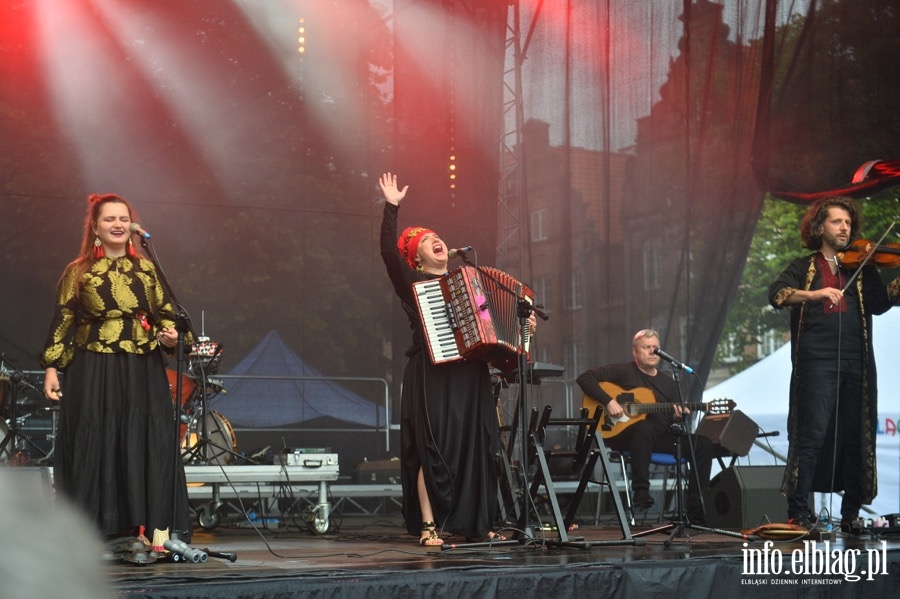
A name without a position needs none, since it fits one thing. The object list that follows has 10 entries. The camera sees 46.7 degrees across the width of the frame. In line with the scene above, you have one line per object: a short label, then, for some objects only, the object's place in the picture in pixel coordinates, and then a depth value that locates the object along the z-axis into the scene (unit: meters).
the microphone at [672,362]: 5.53
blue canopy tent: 9.86
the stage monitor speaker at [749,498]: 6.88
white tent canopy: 9.58
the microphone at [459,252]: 4.95
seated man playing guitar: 7.48
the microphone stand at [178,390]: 4.29
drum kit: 7.84
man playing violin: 5.51
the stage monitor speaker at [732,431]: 8.02
